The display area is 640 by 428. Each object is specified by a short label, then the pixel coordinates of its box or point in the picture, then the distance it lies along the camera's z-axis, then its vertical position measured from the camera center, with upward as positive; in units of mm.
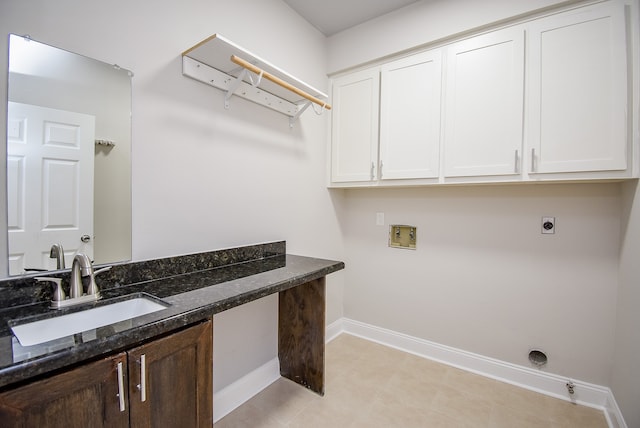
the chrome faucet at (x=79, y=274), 1097 -258
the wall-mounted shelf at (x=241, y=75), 1473 +807
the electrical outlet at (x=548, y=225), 1940 -66
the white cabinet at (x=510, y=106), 1557 +710
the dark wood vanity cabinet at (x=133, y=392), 709 -532
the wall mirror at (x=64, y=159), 1057 +199
